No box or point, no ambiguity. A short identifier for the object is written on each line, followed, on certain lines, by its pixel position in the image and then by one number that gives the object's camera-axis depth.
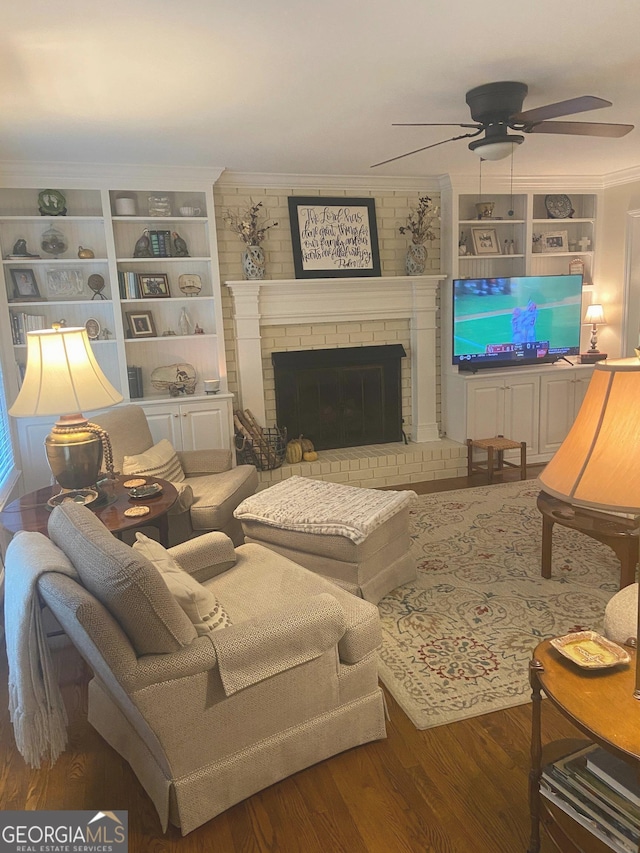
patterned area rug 2.54
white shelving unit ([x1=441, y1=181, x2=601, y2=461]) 5.46
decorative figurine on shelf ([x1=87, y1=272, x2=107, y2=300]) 4.70
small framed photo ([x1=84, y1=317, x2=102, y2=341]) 4.74
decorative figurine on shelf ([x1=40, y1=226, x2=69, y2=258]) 4.53
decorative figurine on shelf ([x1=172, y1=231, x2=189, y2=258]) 4.80
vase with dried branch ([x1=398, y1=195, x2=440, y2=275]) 5.29
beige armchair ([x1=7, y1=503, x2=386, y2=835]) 1.71
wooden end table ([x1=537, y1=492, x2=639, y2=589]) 2.88
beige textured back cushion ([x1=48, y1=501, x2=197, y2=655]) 1.69
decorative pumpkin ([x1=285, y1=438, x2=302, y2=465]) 5.21
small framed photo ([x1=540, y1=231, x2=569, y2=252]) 5.81
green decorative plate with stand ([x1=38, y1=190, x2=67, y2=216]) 4.41
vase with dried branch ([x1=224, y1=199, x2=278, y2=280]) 4.86
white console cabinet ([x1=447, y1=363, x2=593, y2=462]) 5.46
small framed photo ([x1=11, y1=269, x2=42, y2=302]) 4.52
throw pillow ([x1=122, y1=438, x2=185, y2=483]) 3.63
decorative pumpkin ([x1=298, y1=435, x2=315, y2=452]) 5.27
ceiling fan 2.94
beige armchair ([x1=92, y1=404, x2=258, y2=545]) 3.58
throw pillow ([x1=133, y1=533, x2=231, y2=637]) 1.98
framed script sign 5.12
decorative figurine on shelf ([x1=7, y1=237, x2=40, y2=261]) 4.41
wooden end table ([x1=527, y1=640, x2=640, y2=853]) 1.43
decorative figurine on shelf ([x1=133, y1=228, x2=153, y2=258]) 4.72
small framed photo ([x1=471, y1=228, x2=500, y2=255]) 5.62
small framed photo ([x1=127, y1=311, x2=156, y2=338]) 4.86
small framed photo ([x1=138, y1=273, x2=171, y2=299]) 4.80
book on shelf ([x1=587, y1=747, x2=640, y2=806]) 1.54
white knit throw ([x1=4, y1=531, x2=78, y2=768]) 1.73
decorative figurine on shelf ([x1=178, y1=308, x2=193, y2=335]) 4.99
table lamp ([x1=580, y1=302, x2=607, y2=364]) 5.79
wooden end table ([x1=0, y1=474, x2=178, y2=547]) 2.71
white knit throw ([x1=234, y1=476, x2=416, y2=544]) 3.02
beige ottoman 3.03
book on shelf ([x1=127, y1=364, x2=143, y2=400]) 4.83
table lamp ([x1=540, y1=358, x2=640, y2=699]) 1.24
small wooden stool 5.01
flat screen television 5.41
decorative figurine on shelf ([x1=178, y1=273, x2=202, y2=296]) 4.91
